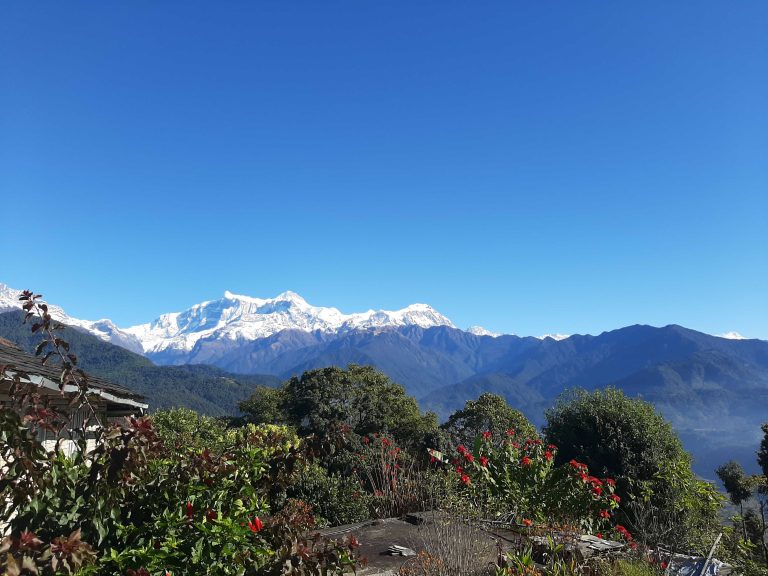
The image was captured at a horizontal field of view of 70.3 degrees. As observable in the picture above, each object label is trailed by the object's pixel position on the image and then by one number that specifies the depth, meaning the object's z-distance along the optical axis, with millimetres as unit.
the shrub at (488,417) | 26512
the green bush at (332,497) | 10625
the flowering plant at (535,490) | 9617
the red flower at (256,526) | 4355
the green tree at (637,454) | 12211
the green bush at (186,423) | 20844
